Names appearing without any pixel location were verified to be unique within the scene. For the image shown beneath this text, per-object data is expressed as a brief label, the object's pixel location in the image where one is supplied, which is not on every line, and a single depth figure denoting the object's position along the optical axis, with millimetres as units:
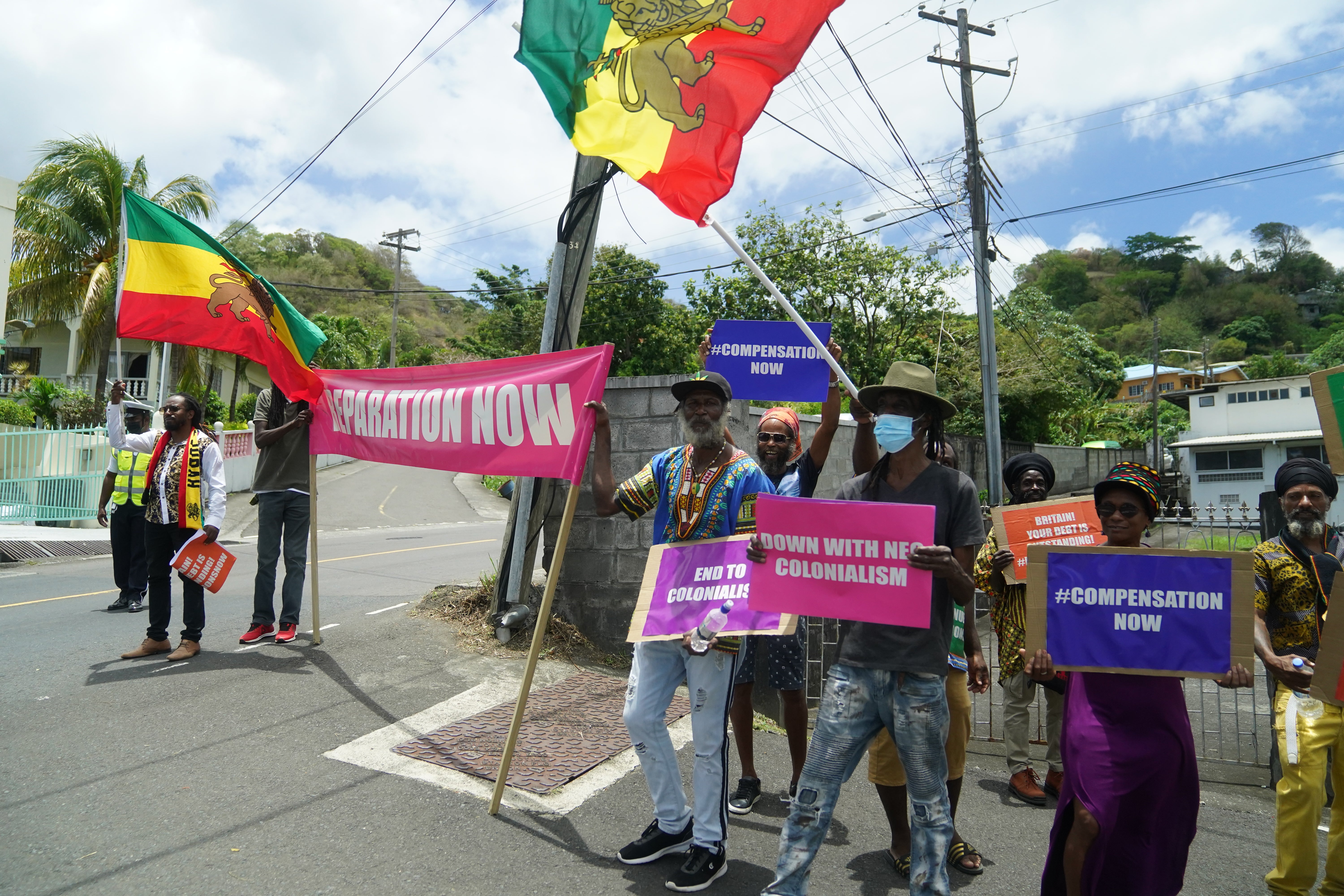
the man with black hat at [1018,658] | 4559
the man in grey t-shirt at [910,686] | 2922
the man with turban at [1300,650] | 3504
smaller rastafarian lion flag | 6312
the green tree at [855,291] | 25094
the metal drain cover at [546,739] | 4434
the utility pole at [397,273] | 41250
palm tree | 22344
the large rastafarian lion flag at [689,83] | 4691
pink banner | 4410
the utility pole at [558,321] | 6641
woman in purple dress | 2883
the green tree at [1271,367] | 68438
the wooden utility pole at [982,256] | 17375
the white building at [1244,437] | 36781
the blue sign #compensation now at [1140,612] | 2990
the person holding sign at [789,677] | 4191
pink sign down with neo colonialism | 2975
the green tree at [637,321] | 33969
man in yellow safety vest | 8000
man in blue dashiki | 3453
